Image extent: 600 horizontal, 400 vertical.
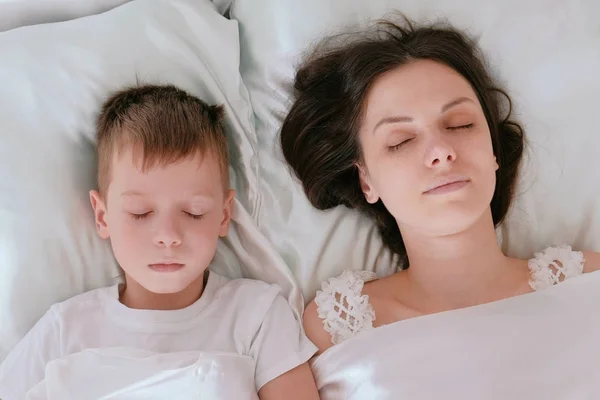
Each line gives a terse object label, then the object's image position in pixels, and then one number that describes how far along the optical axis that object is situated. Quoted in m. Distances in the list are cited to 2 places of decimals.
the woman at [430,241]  1.30
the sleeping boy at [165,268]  1.33
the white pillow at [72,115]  1.42
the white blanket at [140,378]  1.27
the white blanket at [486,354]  1.27
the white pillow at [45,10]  1.59
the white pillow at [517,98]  1.55
